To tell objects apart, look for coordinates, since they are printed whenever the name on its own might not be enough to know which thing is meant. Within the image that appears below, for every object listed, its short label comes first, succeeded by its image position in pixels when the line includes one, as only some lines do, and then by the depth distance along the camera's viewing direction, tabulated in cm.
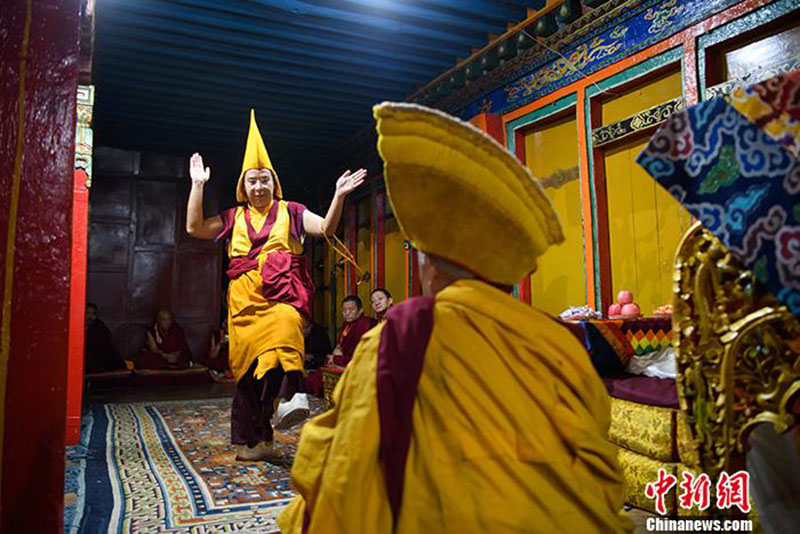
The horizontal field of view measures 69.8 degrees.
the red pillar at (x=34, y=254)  120
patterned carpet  241
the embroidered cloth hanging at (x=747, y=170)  114
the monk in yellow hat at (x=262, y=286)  342
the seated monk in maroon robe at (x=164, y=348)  859
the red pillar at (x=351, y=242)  898
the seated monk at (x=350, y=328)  659
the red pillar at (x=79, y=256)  410
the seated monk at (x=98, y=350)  791
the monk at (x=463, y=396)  116
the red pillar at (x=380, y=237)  805
